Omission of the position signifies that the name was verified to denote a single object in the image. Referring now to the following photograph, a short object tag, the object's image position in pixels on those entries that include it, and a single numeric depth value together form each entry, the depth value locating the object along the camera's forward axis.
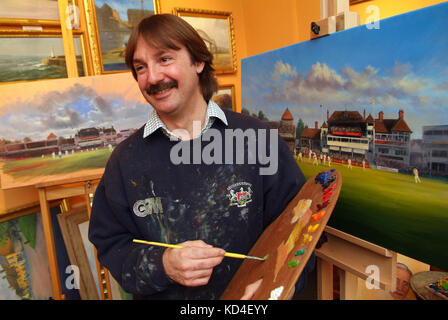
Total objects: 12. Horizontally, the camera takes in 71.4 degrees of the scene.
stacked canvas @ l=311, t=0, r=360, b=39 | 1.37
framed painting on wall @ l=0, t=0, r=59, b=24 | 2.25
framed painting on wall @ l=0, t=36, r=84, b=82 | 2.29
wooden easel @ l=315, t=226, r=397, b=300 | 1.28
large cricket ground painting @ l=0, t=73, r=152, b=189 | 2.05
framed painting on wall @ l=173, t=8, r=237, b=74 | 3.00
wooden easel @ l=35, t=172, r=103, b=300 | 2.10
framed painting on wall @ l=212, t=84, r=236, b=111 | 3.24
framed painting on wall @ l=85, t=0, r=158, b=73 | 2.58
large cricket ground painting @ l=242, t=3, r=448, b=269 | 1.05
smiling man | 1.18
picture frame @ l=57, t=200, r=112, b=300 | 2.42
